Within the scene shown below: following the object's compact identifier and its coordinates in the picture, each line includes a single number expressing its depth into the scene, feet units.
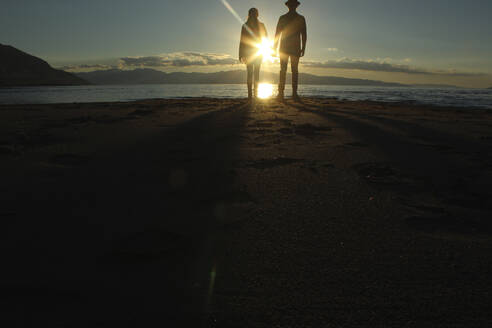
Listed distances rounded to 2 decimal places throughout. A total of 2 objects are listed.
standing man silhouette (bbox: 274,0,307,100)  27.43
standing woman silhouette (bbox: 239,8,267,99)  27.86
